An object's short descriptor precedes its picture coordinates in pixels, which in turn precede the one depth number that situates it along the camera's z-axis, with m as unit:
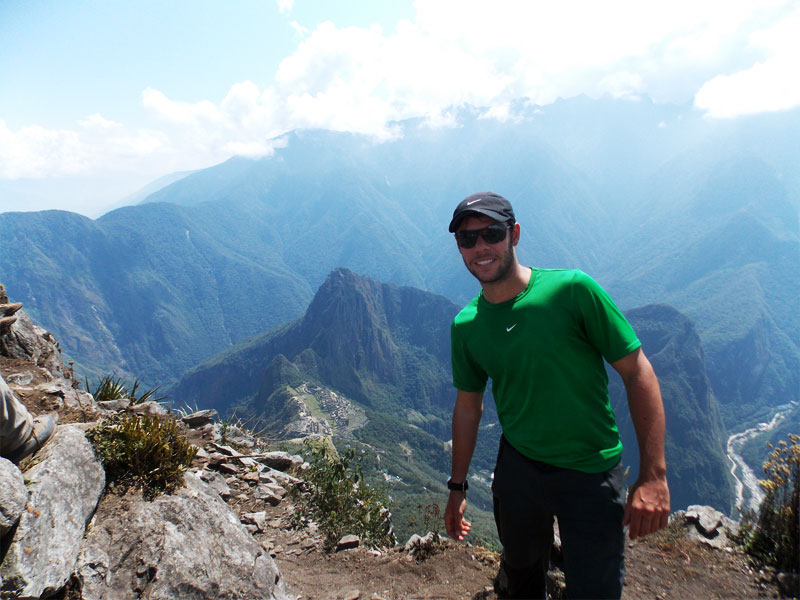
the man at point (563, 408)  2.77
